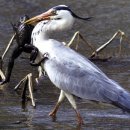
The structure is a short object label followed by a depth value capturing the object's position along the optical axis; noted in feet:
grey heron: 63.57
